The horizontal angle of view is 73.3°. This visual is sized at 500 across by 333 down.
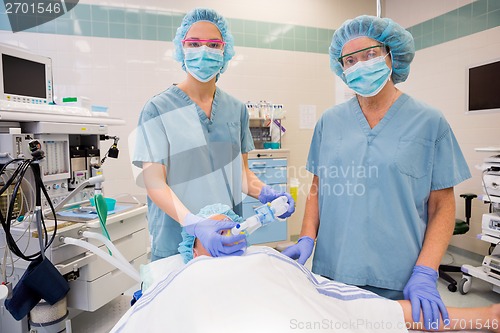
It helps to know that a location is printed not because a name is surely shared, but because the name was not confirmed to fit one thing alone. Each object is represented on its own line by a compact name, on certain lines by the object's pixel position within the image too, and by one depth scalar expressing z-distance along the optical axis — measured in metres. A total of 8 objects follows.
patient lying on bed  0.81
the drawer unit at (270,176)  3.36
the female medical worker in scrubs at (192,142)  1.22
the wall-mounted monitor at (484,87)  2.76
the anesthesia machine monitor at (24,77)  1.75
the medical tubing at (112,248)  1.54
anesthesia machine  1.51
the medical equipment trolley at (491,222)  2.41
